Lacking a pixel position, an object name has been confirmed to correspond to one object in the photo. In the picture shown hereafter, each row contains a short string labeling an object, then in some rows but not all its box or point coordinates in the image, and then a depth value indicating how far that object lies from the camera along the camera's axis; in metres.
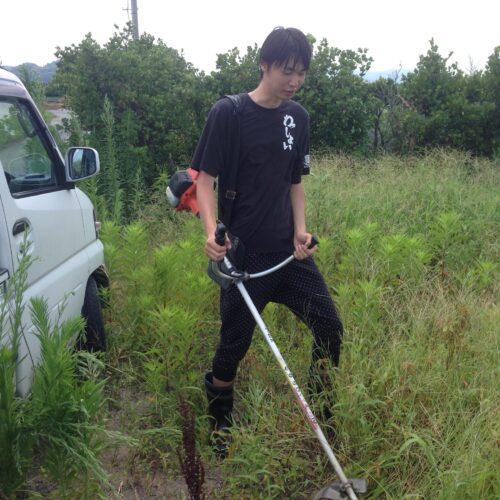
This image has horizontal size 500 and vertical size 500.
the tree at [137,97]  7.20
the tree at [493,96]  8.04
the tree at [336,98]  7.93
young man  2.50
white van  2.50
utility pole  12.03
